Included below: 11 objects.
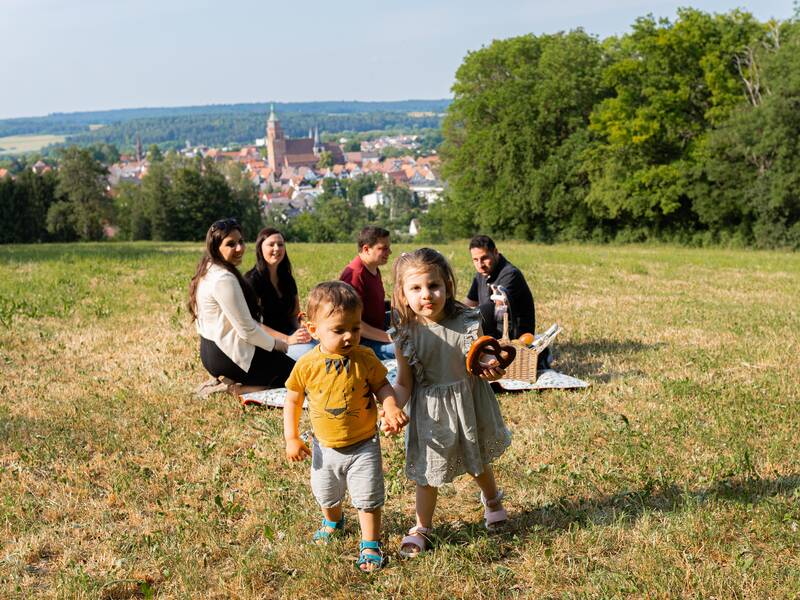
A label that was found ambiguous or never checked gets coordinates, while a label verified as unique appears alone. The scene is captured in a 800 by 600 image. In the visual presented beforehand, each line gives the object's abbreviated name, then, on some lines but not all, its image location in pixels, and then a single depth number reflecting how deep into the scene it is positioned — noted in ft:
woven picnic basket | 23.95
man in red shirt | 24.93
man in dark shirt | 25.68
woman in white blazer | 22.82
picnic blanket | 22.84
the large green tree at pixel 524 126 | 138.51
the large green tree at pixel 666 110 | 120.26
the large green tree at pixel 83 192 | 180.04
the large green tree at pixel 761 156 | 107.55
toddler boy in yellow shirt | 12.74
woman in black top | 25.76
